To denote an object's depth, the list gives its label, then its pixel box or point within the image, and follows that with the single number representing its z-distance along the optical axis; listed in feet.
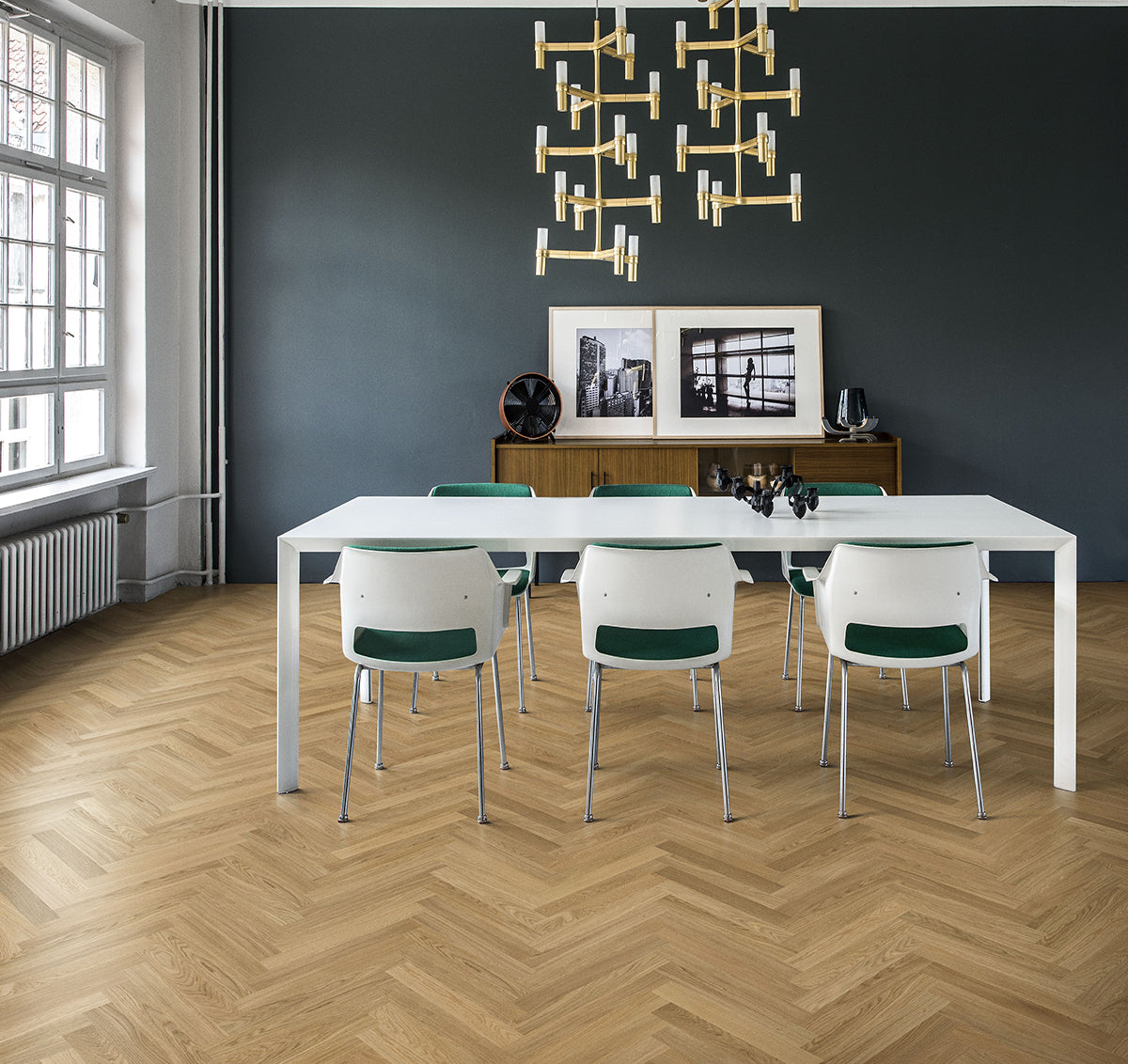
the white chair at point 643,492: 16.44
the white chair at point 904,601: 11.18
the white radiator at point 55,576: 17.24
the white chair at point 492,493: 16.26
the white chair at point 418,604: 11.03
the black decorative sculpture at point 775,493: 13.35
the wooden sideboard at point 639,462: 22.20
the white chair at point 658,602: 11.13
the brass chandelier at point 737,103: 11.96
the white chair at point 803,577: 14.85
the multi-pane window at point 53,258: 18.12
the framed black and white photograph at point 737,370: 23.41
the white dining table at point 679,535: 11.81
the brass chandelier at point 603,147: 12.22
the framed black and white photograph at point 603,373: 23.45
